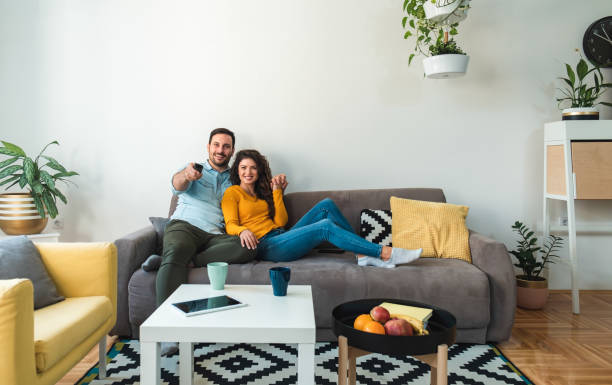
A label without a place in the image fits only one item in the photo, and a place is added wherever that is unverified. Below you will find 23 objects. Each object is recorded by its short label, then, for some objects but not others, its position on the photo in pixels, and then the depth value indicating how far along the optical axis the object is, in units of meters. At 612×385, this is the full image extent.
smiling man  2.22
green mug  1.75
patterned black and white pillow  2.77
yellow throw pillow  2.62
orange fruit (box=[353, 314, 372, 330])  1.41
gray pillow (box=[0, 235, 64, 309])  1.67
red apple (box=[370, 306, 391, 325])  1.43
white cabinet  2.84
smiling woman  2.42
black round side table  1.32
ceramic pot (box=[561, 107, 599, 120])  2.87
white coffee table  1.34
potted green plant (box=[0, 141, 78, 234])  2.72
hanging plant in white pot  2.75
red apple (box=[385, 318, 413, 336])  1.35
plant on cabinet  2.88
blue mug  1.69
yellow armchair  1.19
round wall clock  3.16
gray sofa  2.23
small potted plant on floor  2.85
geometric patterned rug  1.88
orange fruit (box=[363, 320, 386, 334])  1.37
